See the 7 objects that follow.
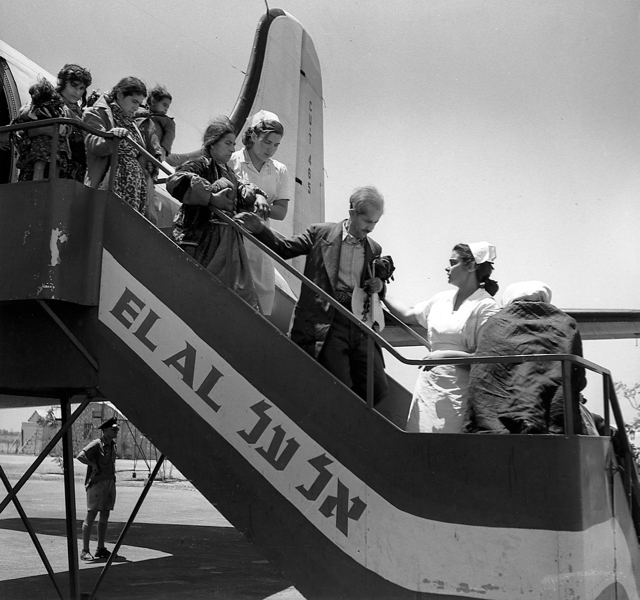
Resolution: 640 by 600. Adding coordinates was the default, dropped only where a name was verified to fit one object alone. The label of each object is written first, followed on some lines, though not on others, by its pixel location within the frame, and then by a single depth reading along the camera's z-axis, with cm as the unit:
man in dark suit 468
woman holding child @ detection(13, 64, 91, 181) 539
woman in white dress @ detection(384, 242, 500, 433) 420
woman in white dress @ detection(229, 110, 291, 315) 515
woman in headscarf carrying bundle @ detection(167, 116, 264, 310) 465
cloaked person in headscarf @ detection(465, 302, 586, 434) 377
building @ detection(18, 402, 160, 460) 5172
